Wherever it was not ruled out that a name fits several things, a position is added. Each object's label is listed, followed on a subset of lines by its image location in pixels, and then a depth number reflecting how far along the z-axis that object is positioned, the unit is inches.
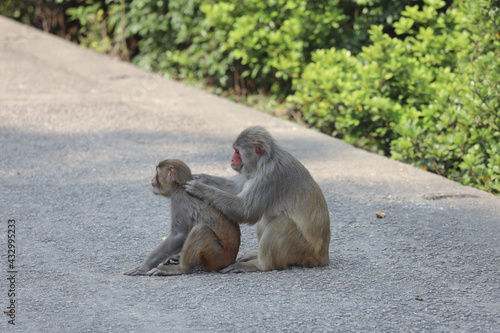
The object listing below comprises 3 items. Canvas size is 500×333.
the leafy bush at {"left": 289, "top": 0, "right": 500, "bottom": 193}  506.9
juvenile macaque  325.7
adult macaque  329.1
